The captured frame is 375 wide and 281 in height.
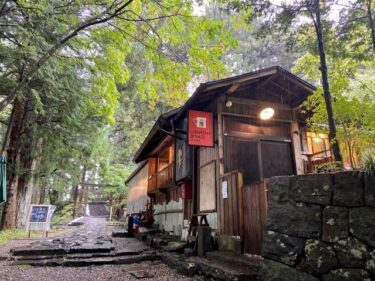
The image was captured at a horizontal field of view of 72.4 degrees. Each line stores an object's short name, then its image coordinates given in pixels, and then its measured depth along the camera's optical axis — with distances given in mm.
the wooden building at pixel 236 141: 7113
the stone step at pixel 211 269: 4273
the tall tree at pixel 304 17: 5004
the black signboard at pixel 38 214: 11383
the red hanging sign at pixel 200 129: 7484
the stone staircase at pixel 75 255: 6945
